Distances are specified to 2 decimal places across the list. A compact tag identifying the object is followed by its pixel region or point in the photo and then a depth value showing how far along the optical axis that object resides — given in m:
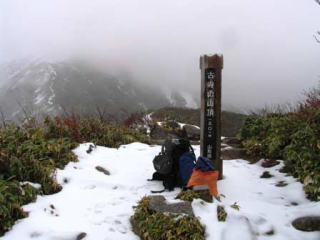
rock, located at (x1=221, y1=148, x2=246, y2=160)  8.00
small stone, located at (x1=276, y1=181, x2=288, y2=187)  5.85
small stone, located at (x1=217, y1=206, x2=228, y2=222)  4.56
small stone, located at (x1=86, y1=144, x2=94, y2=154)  7.39
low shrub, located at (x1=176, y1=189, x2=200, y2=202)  4.94
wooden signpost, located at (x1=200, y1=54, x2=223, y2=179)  6.08
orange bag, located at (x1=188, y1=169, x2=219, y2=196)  5.23
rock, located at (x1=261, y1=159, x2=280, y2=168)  6.89
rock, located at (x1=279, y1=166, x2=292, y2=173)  6.30
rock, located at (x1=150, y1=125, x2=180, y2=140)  11.56
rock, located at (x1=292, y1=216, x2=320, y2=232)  4.43
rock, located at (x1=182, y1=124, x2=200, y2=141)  11.62
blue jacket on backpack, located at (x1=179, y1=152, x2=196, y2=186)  5.67
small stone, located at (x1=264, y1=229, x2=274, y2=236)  4.42
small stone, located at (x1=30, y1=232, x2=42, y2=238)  4.27
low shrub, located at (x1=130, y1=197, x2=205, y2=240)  4.27
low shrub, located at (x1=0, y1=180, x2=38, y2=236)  4.40
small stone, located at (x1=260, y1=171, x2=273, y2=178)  6.43
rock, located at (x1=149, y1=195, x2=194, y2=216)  4.60
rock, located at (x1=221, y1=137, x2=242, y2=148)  9.14
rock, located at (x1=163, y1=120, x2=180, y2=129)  12.23
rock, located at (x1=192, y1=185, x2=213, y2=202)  4.97
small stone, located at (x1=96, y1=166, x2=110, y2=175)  6.53
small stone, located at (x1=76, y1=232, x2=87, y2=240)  4.26
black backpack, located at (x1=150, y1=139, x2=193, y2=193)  5.76
